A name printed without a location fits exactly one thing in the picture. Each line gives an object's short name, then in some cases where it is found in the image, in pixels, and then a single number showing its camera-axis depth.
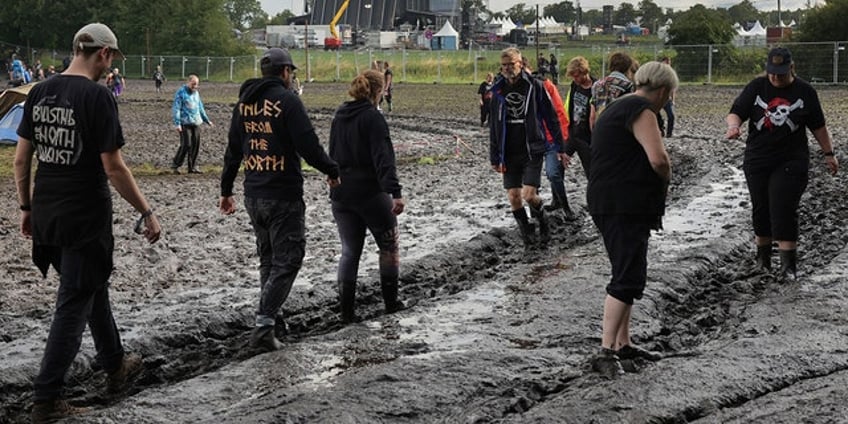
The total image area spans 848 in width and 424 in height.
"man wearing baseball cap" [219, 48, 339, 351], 7.84
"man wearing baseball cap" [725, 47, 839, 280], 9.99
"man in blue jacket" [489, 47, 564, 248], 11.72
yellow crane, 107.88
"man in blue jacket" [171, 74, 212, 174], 19.95
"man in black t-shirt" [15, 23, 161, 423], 6.50
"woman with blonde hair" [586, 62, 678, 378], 7.00
